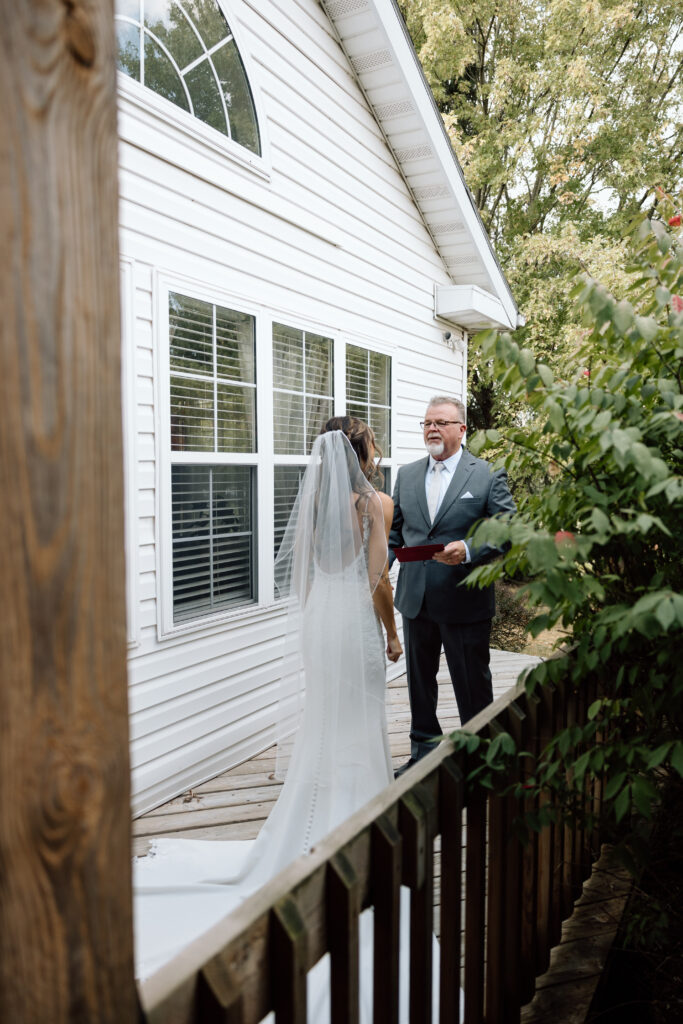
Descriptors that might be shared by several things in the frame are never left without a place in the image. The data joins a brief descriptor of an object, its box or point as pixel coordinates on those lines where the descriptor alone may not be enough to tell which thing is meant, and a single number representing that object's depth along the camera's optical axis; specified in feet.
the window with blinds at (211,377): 13.00
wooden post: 2.18
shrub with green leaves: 4.60
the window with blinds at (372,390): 19.53
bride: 9.16
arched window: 12.03
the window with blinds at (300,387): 16.02
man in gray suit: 12.94
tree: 38.93
